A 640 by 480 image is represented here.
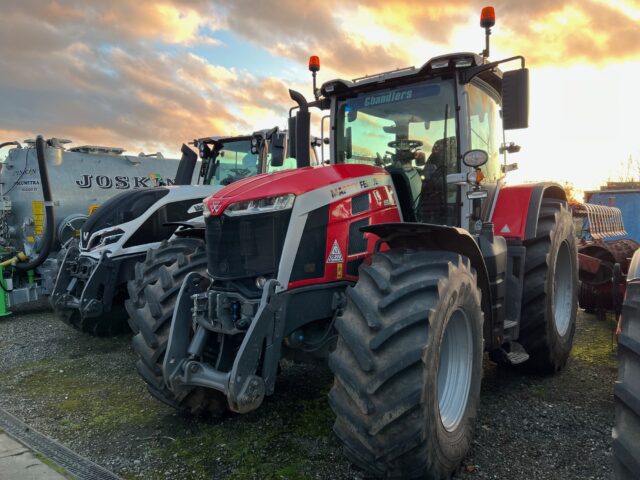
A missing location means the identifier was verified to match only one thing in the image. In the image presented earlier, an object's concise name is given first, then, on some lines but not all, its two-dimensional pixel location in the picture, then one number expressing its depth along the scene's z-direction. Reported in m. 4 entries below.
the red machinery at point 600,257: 5.38
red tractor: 2.44
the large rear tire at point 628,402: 1.69
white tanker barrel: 8.94
